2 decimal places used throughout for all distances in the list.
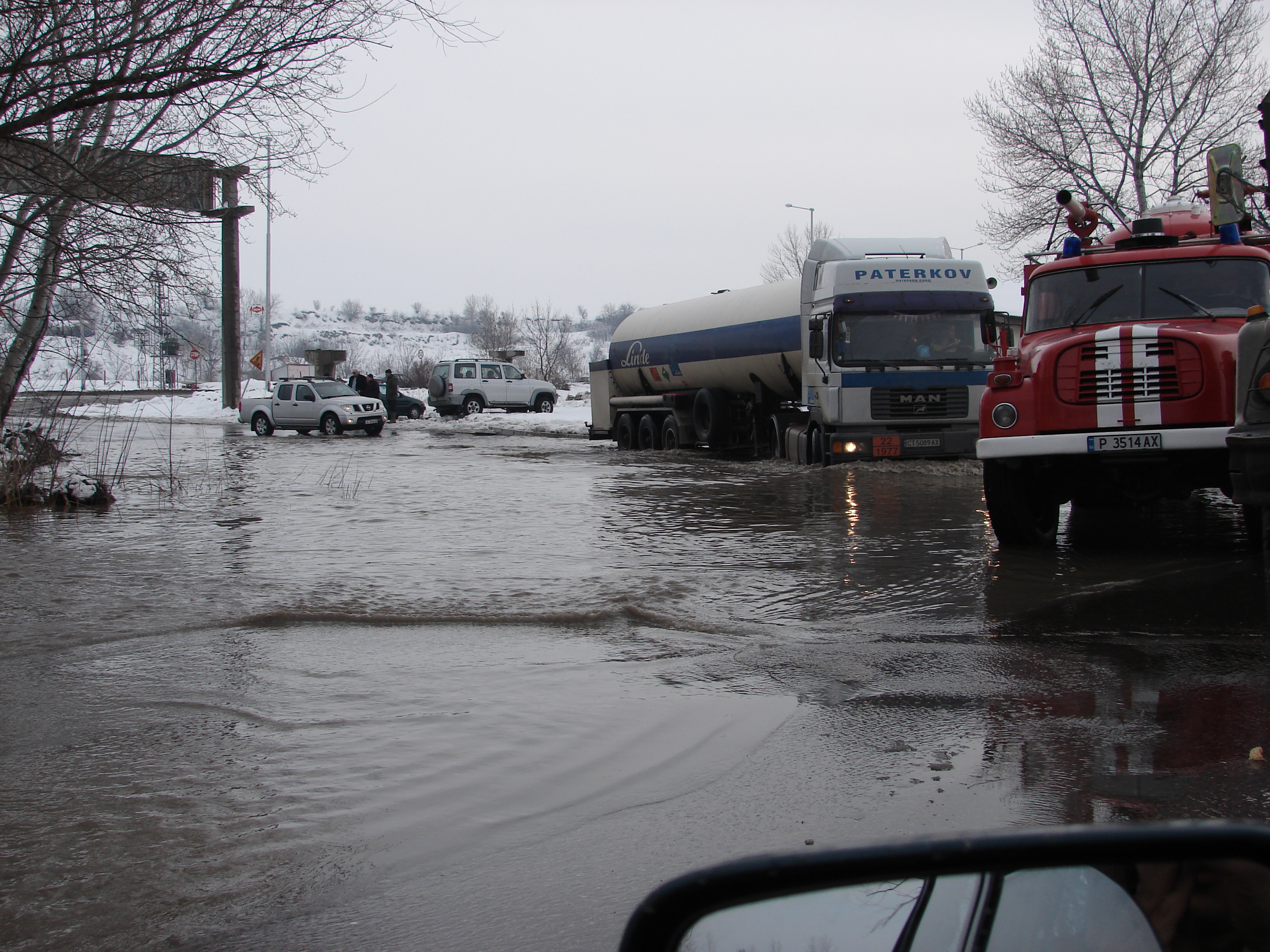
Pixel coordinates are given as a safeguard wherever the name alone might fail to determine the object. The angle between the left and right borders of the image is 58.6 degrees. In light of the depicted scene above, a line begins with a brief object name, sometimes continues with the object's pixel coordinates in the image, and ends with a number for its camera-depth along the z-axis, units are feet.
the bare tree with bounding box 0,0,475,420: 26.71
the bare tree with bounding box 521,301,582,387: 246.47
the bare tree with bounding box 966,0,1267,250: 96.53
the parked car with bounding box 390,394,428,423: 142.00
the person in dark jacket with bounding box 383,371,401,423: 133.83
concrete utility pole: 132.26
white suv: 136.67
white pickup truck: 107.86
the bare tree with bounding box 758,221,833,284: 167.94
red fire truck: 26.63
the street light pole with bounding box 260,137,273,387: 164.66
